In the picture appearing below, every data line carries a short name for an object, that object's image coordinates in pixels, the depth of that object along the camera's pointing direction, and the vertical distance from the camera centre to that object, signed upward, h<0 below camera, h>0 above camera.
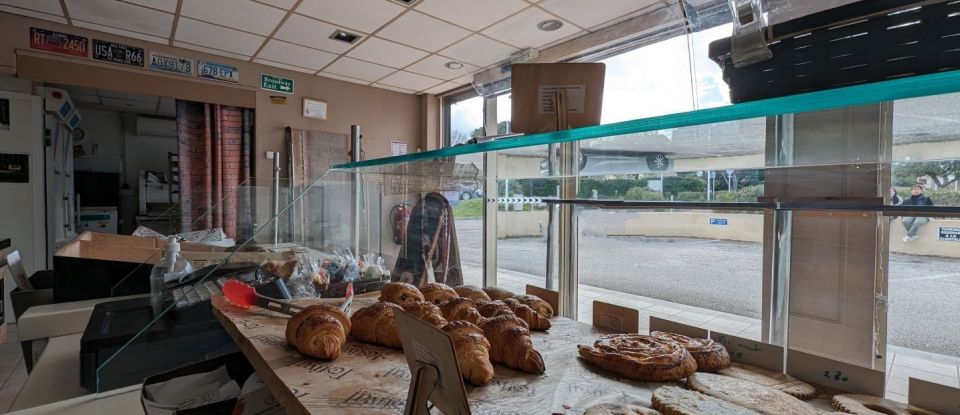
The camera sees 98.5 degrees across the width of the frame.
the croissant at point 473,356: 0.77 -0.29
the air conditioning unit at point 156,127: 6.76 +1.21
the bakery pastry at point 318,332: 0.86 -0.29
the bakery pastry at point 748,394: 0.68 -0.34
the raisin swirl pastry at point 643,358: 0.80 -0.32
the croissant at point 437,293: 1.21 -0.28
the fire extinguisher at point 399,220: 1.60 -0.08
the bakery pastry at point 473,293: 1.21 -0.28
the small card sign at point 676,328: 0.98 -0.31
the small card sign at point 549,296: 1.25 -0.29
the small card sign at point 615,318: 1.05 -0.31
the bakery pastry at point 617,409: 0.68 -0.35
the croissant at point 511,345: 0.83 -0.30
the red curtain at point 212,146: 4.34 +0.58
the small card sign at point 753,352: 0.85 -0.32
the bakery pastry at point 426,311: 0.93 -0.27
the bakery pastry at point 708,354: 0.85 -0.32
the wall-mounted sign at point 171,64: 3.98 +1.33
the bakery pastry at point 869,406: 0.67 -0.34
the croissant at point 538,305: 1.14 -0.29
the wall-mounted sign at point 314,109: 4.87 +1.08
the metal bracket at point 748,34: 0.61 +0.26
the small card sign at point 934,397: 0.66 -0.32
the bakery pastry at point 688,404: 0.67 -0.34
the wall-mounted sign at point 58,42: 3.47 +1.34
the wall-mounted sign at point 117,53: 3.72 +1.34
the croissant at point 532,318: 1.06 -0.31
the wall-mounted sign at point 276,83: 4.60 +1.31
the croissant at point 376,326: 0.94 -0.29
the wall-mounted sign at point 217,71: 4.22 +1.33
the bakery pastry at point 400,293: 1.15 -0.27
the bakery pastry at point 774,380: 0.75 -0.35
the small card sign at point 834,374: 0.73 -0.32
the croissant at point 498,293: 1.27 -0.29
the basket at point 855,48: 0.48 +0.19
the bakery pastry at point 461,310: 1.00 -0.28
